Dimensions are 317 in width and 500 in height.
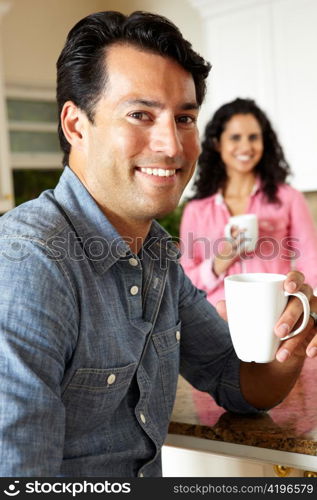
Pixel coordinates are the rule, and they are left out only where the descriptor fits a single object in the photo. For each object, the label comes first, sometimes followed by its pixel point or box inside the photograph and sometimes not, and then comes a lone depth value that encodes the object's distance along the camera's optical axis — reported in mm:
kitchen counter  1055
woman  2574
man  859
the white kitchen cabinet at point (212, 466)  1119
